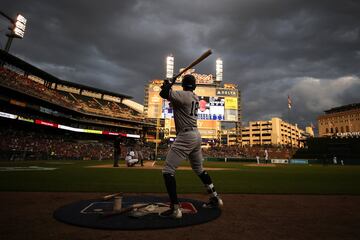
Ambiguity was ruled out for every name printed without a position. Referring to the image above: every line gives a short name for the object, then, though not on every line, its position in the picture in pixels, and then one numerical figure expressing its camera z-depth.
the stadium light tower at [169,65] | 57.28
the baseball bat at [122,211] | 3.62
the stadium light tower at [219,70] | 59.09
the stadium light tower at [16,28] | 34.84
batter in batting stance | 4.08
